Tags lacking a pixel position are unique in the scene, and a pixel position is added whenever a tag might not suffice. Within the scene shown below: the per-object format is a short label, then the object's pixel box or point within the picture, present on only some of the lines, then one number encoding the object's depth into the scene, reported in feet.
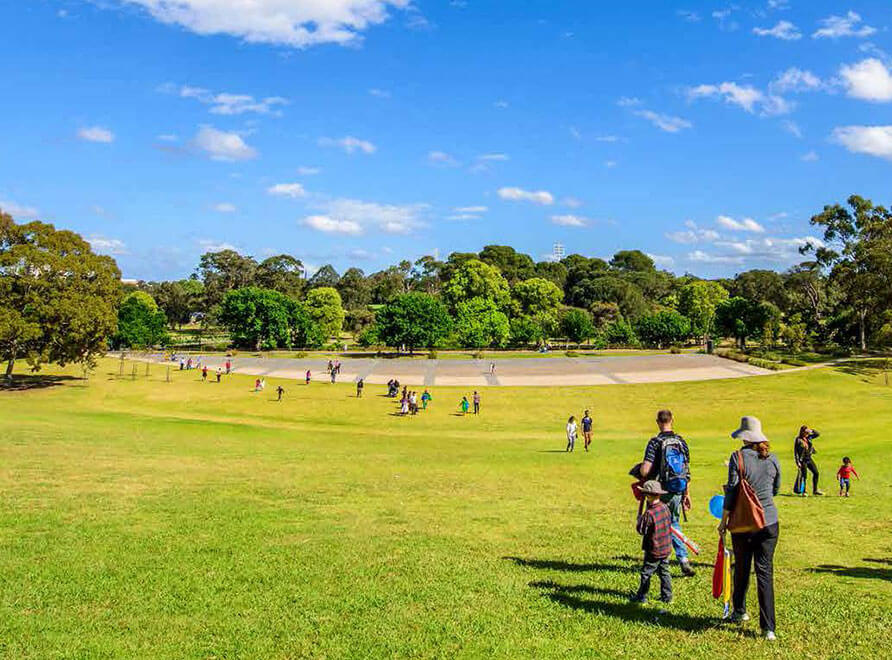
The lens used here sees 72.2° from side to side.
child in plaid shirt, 25.14
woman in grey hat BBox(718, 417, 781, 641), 22.68
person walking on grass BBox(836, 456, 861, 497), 54.19
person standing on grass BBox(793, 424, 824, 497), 55.42
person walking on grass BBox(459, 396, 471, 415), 145.03
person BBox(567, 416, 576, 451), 91.61
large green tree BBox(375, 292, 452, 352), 267.39
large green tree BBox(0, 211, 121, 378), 143.33
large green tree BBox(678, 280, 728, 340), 341.82
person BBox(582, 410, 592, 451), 93.50
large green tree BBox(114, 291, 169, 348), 271.08
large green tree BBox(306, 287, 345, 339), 319.88
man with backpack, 26.35
